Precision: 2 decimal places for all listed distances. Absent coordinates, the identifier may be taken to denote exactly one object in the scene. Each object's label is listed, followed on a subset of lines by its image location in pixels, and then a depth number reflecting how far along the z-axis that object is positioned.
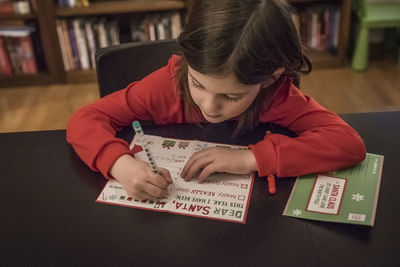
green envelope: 0.73
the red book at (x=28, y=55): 2.60
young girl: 0.76
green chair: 2.54
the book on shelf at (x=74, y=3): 2.57
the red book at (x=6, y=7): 2.53
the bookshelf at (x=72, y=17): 2.54
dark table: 0.65
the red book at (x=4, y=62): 2.63
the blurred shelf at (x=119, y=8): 2.54
